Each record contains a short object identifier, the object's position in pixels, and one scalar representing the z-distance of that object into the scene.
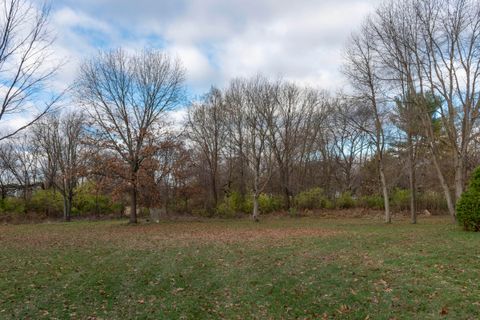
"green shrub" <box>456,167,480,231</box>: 12.50
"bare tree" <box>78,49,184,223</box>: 23.72
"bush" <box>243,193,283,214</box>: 34.16
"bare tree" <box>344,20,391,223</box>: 21.67
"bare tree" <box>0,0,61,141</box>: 12.36
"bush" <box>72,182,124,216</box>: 34.84
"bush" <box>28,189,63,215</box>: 33.62
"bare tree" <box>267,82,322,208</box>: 34.67
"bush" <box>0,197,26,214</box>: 31.92
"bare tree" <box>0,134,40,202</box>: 39.22
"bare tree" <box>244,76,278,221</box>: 30.37
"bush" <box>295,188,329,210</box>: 34.44
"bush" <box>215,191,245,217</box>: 33.00
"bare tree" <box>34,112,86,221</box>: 35.03
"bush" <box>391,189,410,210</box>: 31.64
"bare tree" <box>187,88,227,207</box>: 35.94
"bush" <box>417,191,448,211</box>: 31.31
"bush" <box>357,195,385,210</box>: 33.19
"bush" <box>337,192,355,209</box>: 34.34
